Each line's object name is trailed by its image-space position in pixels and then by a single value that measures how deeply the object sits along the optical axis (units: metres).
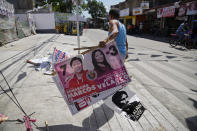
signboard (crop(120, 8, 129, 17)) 31.33
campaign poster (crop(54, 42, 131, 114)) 2.30
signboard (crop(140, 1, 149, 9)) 23.96
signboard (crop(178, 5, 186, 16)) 15.86
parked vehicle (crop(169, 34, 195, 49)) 11.09
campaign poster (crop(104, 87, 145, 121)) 2.63
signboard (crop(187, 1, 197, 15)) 14.14
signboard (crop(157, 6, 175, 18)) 17.83
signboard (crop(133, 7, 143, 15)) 25.16
